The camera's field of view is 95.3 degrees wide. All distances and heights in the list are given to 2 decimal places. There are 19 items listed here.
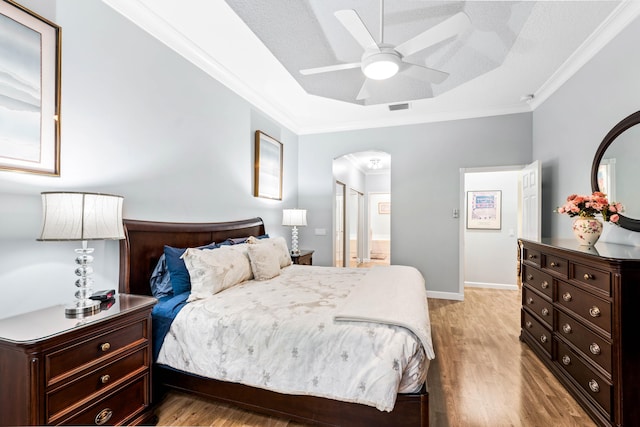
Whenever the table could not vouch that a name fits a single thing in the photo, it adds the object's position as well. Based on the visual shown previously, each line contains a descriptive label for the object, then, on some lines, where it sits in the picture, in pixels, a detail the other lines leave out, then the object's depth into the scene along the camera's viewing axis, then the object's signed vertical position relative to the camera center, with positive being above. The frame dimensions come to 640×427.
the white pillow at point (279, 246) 3.05 -0.36
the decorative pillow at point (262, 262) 2.73 -0.46
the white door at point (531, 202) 3.60 +0.18
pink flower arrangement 2.19 +0.07
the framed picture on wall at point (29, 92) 1.52 +0.67
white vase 2.26 -0.11
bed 1.58 -1.09
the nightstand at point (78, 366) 1.22 -0.73
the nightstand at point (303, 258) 4.06 -0.63
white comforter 1.55 -0.77
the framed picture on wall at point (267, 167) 3.84 +0.67
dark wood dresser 1.64 -0.72
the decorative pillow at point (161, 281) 2.25 -0.53
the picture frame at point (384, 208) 9.09 +0.22
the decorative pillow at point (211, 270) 2.16 -0.44
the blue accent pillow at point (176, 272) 2.23 -0.45
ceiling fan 1.67 +1.09
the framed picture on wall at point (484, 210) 5.38 +0.10
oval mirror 2.23 +0.41
